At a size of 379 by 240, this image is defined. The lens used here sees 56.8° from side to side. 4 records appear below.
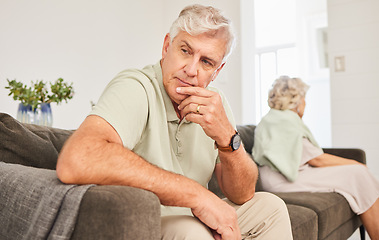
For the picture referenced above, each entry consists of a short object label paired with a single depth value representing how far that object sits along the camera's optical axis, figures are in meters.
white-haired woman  2.23
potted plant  1.90
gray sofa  0.66
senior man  0.80
